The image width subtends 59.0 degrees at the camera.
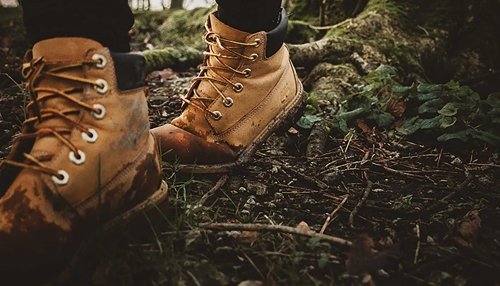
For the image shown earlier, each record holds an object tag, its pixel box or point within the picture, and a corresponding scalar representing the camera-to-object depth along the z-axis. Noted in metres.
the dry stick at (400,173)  0.65
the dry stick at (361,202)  0.53
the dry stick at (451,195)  0.56
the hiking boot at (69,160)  0.40
